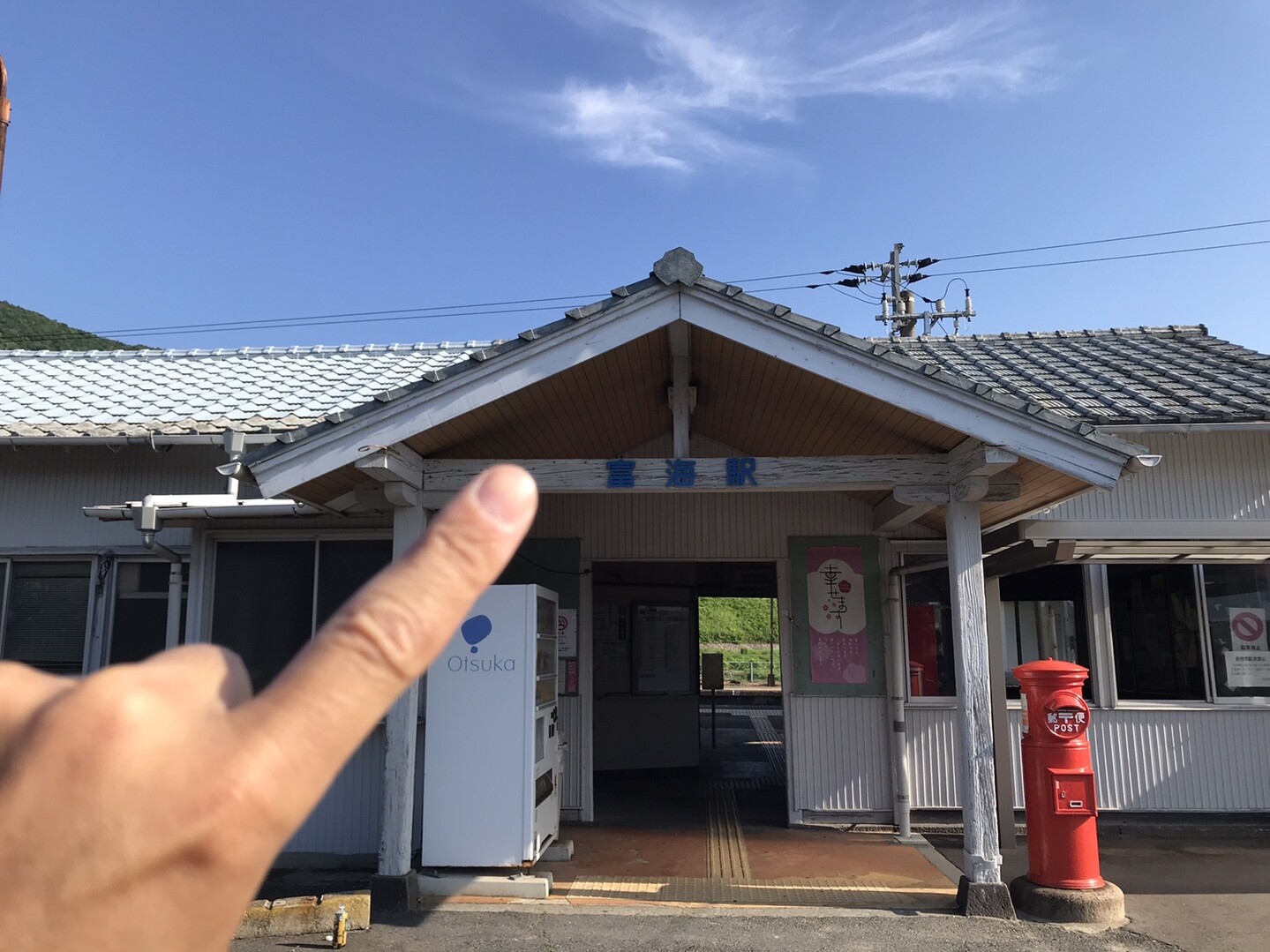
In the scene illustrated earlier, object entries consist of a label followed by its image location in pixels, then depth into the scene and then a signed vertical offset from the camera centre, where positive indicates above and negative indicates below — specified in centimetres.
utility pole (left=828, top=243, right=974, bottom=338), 2258 +885
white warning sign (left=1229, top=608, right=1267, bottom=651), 891 +8
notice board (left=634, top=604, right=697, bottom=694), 1238 -13
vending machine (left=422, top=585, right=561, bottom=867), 665 -71
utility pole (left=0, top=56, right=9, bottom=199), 233 +135
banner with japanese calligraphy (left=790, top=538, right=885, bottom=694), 893 +23
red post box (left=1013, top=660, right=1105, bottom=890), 613 -94
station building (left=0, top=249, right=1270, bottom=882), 592 +104
